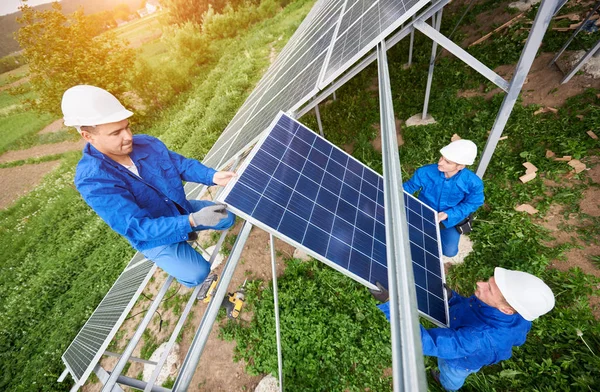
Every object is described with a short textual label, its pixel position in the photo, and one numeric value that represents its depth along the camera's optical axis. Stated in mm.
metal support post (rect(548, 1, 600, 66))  6023
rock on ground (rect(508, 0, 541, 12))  8631
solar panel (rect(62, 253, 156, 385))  3318
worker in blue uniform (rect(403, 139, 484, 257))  3604
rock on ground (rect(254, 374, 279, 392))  4344
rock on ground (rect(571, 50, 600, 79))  6031
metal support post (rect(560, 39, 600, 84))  5699
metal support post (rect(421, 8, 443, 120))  6117
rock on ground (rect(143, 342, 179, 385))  5195
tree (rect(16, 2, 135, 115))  14250
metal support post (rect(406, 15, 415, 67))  8602
